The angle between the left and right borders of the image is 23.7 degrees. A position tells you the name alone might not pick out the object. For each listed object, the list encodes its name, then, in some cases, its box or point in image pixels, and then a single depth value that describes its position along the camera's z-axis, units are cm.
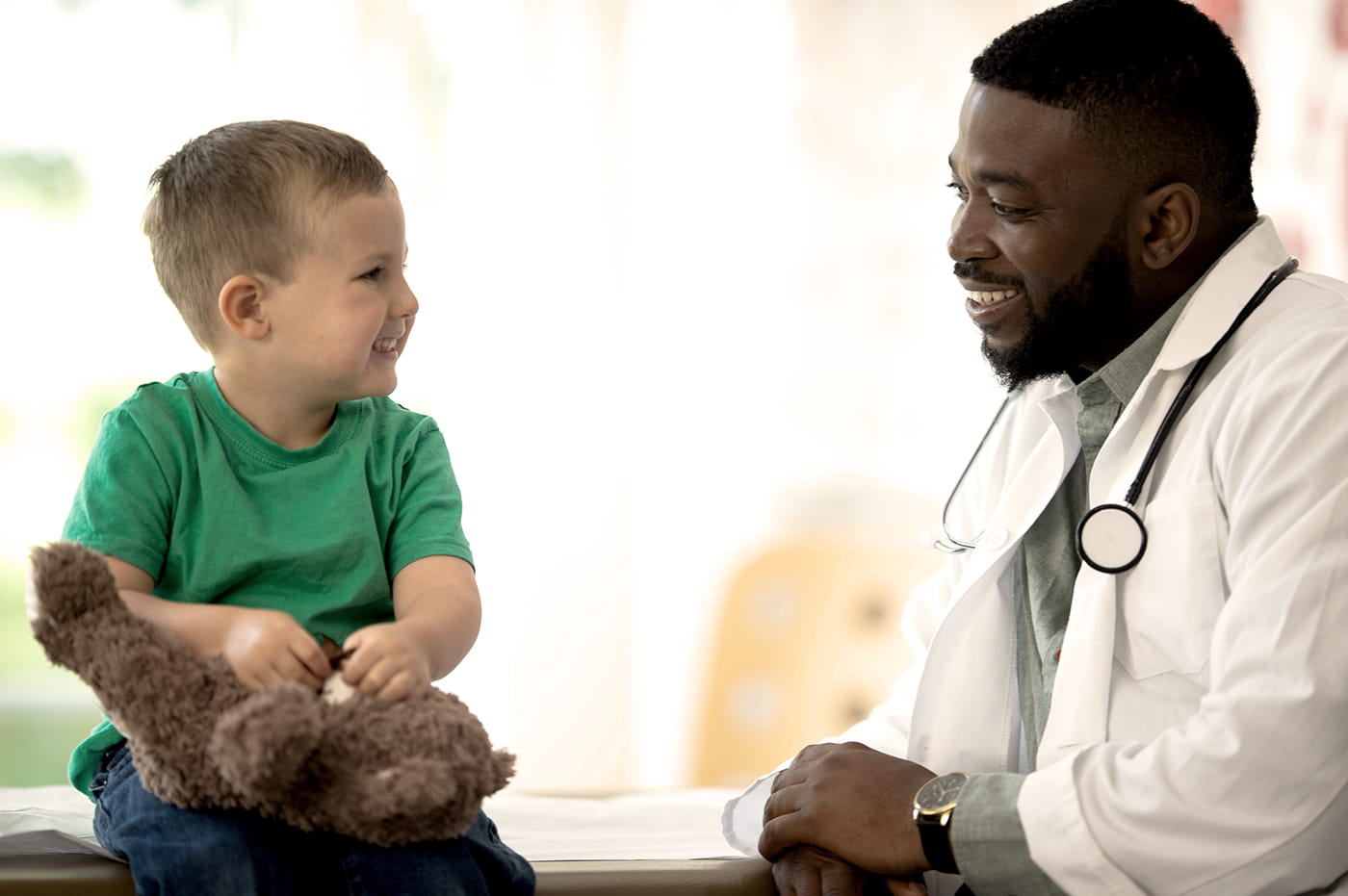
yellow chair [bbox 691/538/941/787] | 315
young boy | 204
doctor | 201
